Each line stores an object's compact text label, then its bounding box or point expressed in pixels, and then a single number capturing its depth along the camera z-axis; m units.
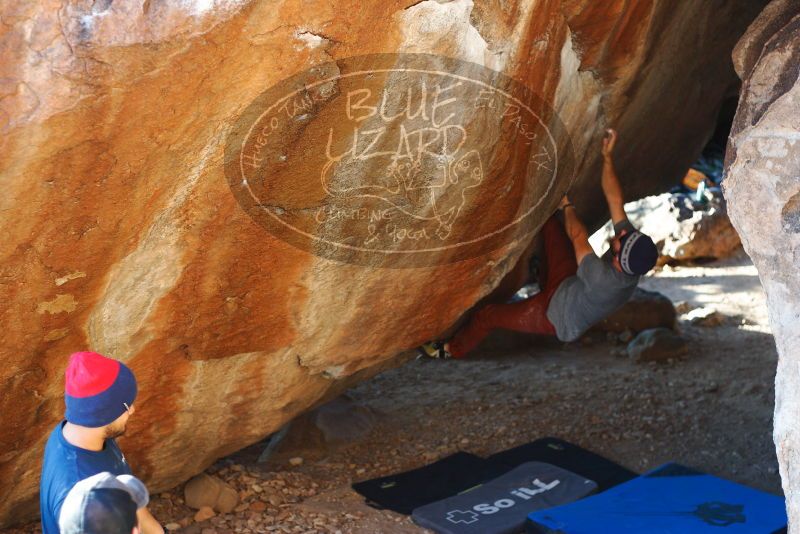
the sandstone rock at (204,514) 3.58
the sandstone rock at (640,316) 6.27
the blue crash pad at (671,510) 3.37
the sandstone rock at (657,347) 5.73
